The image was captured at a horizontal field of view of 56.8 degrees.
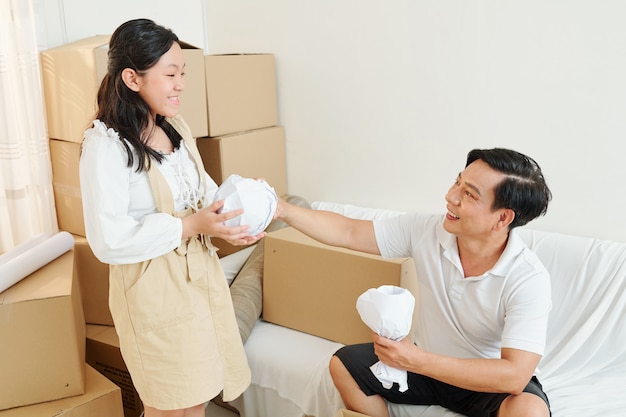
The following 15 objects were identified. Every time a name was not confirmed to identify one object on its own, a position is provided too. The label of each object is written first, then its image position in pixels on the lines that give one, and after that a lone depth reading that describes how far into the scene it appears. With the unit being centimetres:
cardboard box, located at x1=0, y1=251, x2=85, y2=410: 172
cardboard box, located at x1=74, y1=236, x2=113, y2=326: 215
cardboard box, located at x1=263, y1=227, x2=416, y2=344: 203
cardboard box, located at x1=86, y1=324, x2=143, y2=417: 211
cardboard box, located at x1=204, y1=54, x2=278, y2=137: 249
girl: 136
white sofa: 174
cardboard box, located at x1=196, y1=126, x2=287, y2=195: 253
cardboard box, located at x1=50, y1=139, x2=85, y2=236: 218
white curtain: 208
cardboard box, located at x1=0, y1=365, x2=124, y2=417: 176
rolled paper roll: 176
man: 139
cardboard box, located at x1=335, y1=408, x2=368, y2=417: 142
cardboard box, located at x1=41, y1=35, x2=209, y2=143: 200
